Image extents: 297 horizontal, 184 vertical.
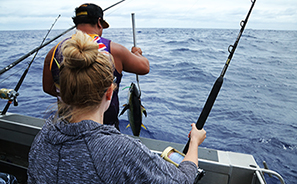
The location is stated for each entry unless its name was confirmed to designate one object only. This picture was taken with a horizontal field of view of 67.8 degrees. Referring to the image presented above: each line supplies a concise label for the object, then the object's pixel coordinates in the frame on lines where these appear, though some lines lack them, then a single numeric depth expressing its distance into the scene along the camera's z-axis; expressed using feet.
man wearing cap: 5.34
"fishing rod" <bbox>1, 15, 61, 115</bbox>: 8.06
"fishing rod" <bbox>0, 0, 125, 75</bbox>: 7.81
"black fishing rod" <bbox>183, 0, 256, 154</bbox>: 5.42
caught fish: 8.46
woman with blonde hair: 2.44
